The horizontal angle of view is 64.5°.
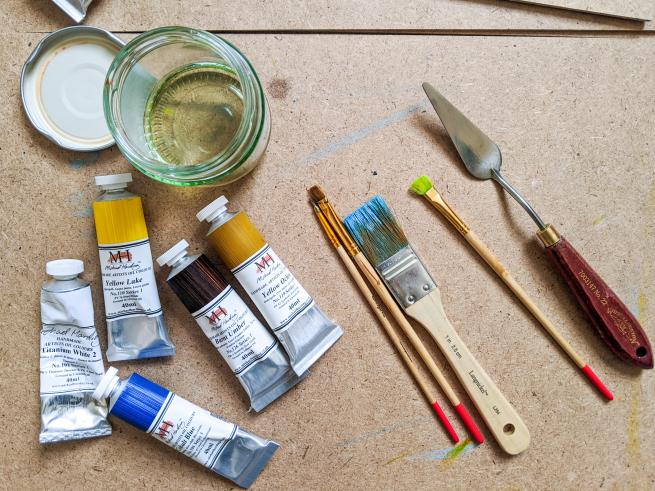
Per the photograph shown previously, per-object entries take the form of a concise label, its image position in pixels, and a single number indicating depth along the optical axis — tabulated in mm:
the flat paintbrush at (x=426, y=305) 677
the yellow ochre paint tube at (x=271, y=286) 639
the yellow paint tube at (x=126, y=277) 649
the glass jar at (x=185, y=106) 582
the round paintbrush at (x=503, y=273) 684
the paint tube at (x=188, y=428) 643
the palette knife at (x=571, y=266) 672
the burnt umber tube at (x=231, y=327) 641
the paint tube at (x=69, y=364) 666
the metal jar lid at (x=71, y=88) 679
